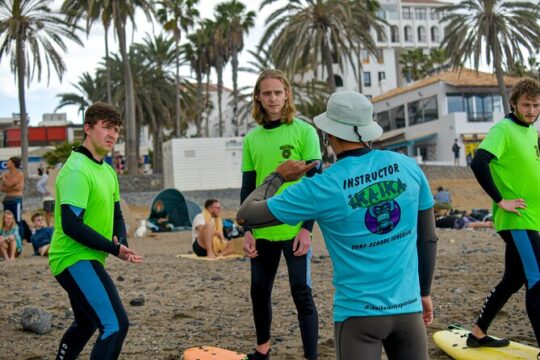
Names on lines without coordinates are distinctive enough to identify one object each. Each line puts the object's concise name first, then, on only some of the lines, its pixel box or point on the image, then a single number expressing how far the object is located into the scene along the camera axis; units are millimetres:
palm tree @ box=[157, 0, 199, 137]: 50988
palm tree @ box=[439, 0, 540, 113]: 35500
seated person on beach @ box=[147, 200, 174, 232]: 21469
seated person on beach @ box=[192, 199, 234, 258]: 13375
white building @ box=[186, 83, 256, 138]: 95331
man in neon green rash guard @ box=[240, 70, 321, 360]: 4578
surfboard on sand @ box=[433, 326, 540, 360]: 4910
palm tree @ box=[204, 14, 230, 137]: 57344
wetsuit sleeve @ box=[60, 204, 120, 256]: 3826
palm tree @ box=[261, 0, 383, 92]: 34781
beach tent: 22375
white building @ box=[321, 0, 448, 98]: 85688
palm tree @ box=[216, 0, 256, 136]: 57188
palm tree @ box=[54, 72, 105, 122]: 58906
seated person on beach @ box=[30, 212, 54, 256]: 14508
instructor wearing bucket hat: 2934
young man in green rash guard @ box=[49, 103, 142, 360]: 3846
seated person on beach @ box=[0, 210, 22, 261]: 13852
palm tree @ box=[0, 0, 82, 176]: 35406
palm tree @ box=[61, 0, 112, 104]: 35500
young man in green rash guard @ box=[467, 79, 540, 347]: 4590
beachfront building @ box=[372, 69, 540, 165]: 54562
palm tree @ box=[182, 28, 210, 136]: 56906
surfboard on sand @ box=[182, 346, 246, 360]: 5002
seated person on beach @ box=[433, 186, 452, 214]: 22750
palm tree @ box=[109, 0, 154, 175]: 35562
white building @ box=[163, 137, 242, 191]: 36656
